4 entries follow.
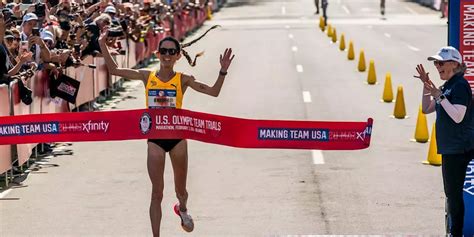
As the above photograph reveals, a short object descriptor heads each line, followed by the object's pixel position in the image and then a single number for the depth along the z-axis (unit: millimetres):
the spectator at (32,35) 17359
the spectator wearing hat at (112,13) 23316
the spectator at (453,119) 10055
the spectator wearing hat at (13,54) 15391
